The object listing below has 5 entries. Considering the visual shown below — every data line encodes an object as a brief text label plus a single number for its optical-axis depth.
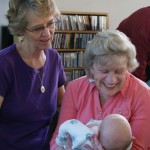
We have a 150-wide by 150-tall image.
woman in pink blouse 1.67
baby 1.57
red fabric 2.47
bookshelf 3.90
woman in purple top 1.82
